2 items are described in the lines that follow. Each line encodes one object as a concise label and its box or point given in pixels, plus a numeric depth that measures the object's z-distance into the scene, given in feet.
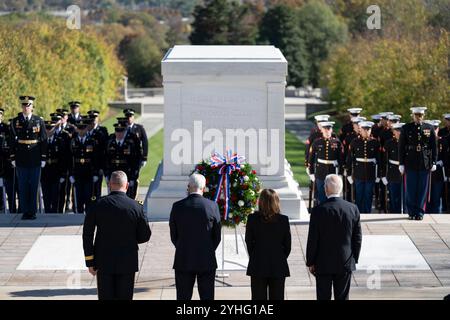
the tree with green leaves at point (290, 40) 197.57
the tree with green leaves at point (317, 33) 205.05
